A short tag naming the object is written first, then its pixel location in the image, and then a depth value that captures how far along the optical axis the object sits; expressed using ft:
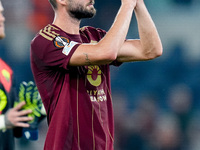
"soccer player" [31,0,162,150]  39.77
